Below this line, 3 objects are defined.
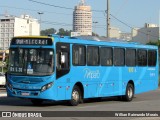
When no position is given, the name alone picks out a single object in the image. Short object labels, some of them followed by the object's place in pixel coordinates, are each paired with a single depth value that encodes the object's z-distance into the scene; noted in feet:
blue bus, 63.36
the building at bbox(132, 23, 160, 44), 488.44
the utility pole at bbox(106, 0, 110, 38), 130.72
